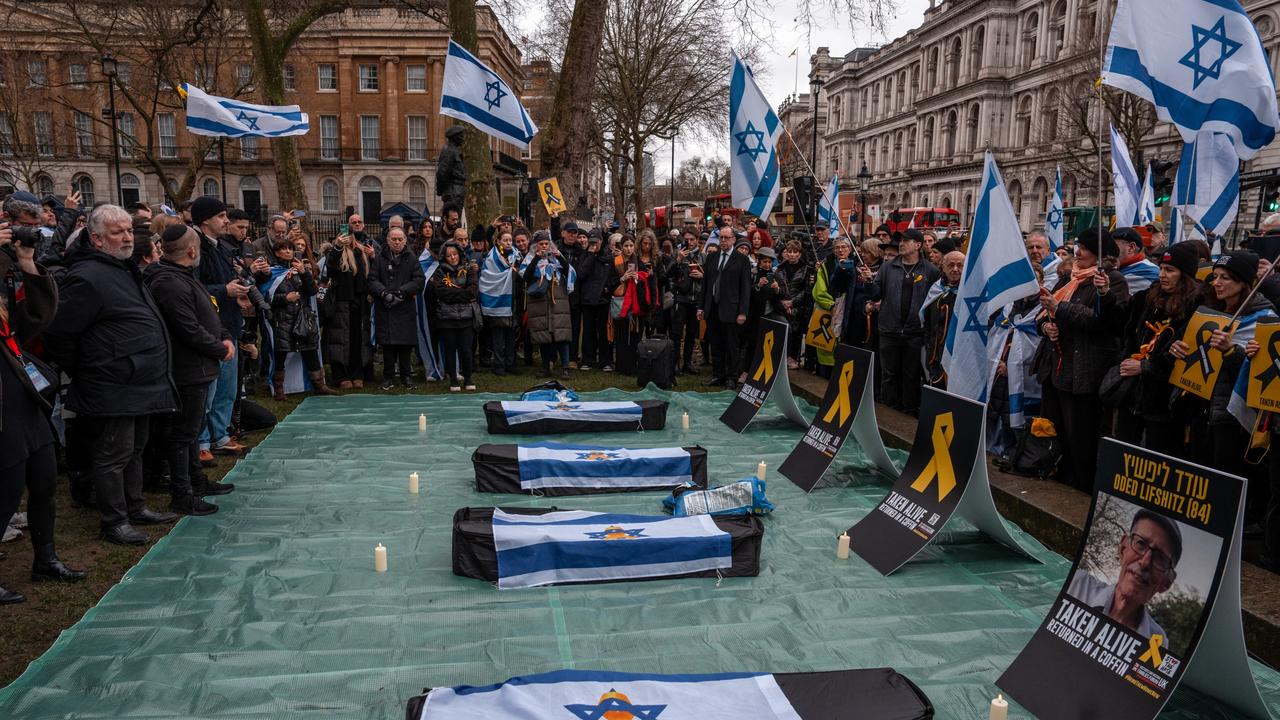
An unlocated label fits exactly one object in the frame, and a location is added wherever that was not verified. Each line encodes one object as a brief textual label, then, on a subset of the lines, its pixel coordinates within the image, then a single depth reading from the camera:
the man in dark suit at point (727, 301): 10.63
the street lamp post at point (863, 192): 29.73
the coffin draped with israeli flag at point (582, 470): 6.60
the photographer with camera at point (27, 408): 4.29
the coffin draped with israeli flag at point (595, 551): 4.86
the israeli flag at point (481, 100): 10.52
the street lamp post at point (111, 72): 22.45
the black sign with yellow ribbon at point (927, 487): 5.14
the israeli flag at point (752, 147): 8.23
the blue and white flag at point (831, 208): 7.95
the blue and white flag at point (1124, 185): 7.68
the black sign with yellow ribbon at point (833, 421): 6.77
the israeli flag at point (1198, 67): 5.24
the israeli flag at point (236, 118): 10.84
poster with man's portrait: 3.30
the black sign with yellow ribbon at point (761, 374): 8.52
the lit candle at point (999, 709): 3.36
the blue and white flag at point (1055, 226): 10.69
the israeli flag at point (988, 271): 5.44
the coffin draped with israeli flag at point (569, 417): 8.41
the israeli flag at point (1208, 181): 5.95
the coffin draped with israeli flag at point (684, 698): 3.28
